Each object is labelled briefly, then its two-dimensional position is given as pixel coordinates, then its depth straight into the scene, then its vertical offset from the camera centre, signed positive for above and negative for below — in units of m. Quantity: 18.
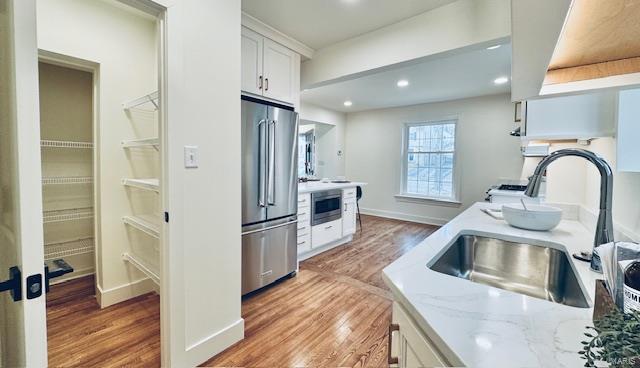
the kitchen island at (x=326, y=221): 3.31 -0.67
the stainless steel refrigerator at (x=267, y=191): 2.36 -0.18
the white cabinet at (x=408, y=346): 0.60 -0.44
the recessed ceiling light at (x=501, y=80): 3.87 +1.40
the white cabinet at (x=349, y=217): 4.01 -0.67
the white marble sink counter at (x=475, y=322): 0.51 -0.33
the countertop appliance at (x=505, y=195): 3.34 -0.26
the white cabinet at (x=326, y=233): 3.51 -0.82
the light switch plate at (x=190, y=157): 1.52 +0.08
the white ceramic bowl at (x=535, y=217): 1.38 -0.22
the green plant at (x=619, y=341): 0.36 -0.23
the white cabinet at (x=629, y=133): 0.88 +0.15
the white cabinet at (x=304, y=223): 3.26 -0.62
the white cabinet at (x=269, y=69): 2.39 +1.00
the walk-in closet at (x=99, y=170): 2.01 +0.00
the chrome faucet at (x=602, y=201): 0.93 -0.09
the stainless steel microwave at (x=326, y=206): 3.48 -0.45
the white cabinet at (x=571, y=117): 1.14 +0.27
